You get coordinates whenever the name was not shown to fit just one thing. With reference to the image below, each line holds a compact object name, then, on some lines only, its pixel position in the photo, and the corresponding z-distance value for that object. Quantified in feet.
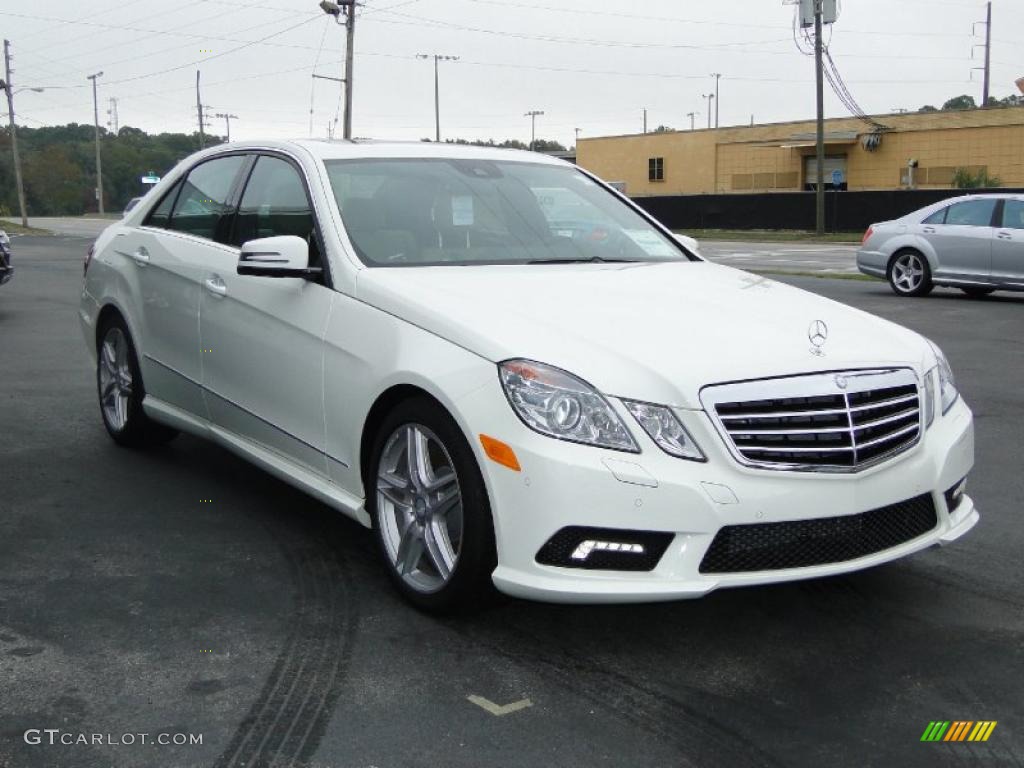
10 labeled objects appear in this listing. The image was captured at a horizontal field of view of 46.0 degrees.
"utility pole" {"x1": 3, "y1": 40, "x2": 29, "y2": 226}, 184.65
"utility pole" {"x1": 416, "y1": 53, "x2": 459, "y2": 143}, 271.28
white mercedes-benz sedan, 11.43
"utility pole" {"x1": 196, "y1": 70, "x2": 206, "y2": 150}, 304.01
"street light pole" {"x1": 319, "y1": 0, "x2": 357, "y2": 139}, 141.28
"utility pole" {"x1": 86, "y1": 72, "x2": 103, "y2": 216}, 282.15
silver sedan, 52.24
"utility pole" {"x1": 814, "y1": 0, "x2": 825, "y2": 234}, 133.90
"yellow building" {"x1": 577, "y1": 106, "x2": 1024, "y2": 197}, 168.45
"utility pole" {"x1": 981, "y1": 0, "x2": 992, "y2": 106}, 247.29
